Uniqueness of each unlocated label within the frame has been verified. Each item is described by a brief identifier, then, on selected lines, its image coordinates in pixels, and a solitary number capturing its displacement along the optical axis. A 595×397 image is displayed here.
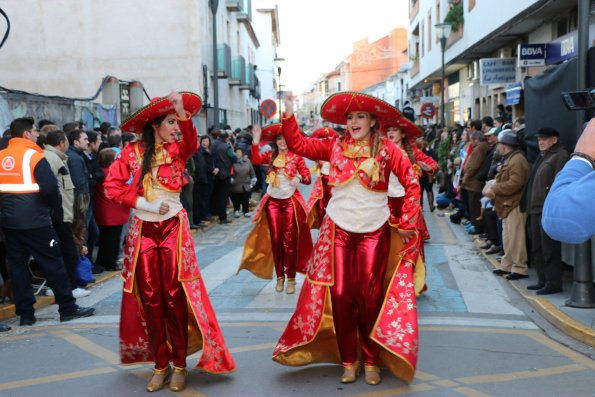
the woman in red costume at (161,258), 4.82
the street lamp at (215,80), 19.00
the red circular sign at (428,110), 27.19
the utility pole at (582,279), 6.92
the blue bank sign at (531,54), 14.23
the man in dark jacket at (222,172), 14.84
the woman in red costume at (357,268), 4.93
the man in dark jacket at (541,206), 7.59
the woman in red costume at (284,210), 8.13
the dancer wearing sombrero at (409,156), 5.57
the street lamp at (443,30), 23.16
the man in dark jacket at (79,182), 8.34
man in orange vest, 6.62
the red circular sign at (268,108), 20.89
